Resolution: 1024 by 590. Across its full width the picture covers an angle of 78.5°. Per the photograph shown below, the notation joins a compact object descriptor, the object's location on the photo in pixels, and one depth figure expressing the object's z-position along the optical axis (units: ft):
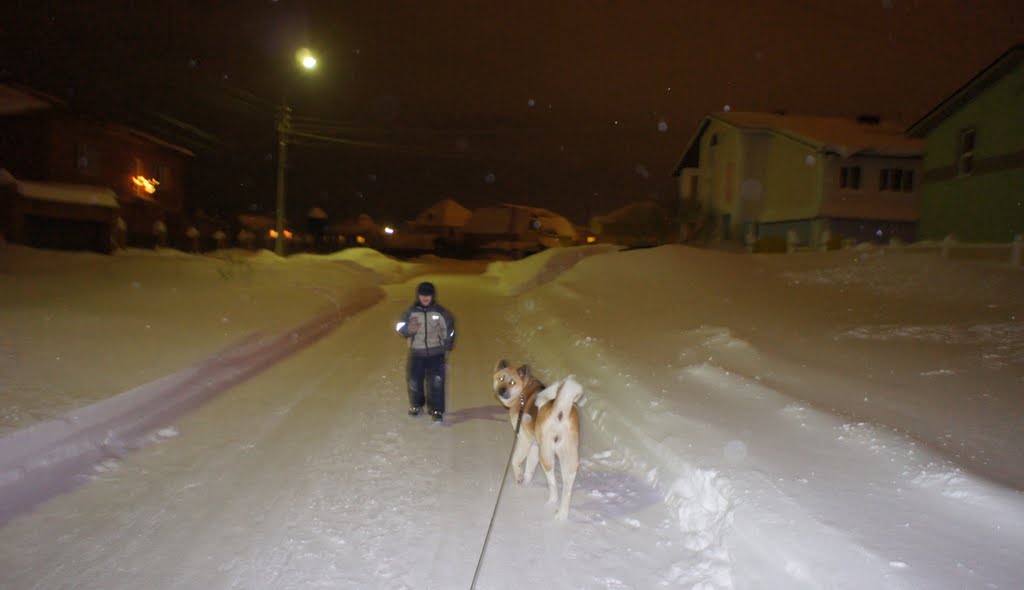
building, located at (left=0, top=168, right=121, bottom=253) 83.97
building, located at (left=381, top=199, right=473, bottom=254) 274.77
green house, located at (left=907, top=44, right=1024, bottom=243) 61.21
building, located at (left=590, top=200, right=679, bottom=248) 125.07
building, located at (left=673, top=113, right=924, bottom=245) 98.99
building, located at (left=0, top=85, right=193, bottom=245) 93.04
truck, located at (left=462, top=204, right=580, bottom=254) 260.21
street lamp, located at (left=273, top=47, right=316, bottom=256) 83.43
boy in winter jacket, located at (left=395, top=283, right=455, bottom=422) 23.30
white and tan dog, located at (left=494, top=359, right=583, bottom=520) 14.71
